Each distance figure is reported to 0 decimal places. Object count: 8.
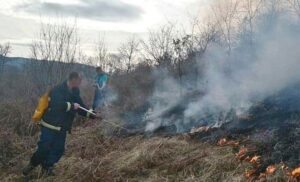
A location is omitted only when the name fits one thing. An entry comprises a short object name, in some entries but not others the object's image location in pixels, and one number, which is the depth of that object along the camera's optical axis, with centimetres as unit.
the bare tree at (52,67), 2058
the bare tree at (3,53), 5614
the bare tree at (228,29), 1780
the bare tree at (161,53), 2069
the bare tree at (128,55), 3133
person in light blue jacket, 1507
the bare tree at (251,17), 1691
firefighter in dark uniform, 737
